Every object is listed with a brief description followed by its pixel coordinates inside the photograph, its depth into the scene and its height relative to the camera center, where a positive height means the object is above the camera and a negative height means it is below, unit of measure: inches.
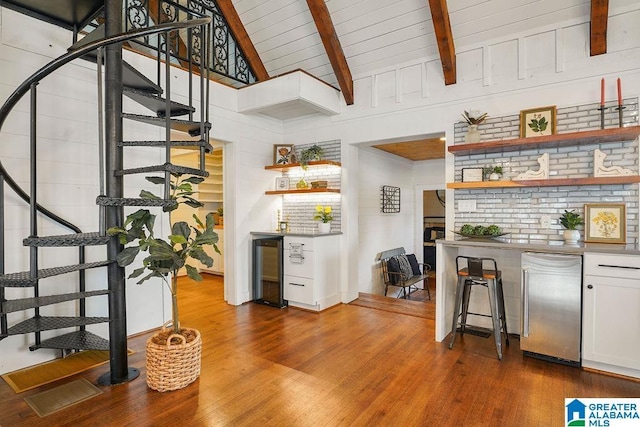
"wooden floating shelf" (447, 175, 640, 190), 113.6 +9.0
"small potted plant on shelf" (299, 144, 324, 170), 185.5 +29.8
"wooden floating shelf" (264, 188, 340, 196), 182.2 +9.6
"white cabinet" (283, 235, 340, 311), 166.6 -31.9
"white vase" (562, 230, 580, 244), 120.0 -10.3
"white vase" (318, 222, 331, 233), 181.0 -10.0
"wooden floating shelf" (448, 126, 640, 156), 112.4 +23.9
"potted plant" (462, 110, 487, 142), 139.0 +35.1
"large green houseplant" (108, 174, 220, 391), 92.8 -17.6
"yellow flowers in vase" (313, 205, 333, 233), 181.3 -5.3
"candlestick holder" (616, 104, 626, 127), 114.6 +31.4
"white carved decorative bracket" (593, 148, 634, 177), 115.6 +13.1
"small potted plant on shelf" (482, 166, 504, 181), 136.1 +14.2
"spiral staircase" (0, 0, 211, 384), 84.6 +3.1
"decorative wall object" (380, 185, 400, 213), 251.4 +7.0
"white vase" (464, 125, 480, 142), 138.9 +30.0
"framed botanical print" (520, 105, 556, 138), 128.7 +32.8
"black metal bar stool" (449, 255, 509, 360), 118.4 -32.0
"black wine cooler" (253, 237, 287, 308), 175.6 -33.4
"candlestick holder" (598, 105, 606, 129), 116.9 +31.5
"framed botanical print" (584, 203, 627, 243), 117.7 -5.7
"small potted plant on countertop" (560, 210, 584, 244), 120.3 -6.3
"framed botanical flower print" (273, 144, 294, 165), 196.5 +31.7
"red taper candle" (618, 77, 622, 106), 115.1 +37.7
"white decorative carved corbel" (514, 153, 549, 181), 128.6 +13.6
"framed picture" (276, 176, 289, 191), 201.8 +15.3
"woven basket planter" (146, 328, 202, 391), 93.0 -42.6
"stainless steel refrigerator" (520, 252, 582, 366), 107.2 -32.3
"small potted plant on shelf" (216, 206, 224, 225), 266.1 -4.9
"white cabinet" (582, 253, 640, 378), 98.3 -31.7
